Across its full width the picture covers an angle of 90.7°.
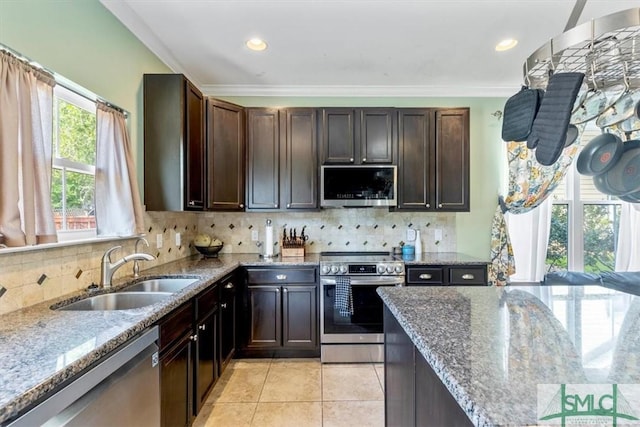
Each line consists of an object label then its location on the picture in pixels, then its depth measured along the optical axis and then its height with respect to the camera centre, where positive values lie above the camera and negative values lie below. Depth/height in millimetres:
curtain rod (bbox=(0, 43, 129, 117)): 1423 +718
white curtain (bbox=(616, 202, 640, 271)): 3578 -358
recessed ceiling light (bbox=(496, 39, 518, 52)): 2631 +1407
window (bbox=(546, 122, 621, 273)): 3656 -202
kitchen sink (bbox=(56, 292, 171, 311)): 1772 -534
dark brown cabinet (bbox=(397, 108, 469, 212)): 3326 +534
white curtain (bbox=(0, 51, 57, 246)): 1303 +253
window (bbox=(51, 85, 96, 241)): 1795 +283
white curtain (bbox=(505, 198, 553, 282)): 3543 -339
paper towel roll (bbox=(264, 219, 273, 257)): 3402 -328
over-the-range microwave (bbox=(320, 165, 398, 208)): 3250 +263
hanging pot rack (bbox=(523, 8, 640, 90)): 938 +531
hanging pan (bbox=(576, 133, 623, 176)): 1453 +264
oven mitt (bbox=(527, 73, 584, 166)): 1053 +334
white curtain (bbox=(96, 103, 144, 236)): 2053 +214
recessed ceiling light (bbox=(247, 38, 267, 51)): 2603 +1406
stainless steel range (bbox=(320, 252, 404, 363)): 2996 -964
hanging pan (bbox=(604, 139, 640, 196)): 1394 +173
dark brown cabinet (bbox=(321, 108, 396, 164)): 3326 +827
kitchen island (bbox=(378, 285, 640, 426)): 732 -428
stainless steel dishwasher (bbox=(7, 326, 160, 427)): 937 -650
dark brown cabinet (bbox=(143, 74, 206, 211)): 2496 +550
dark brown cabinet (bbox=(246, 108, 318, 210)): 3318 +534
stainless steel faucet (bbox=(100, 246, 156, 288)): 1950 -339
